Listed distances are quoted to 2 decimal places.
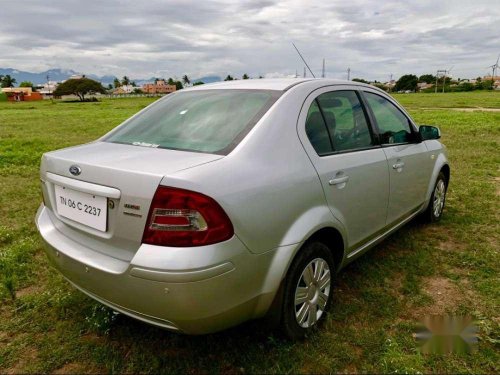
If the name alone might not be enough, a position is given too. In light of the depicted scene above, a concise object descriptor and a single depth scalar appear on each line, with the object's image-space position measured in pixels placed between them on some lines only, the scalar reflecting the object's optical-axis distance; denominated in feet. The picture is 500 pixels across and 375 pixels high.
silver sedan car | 6.23
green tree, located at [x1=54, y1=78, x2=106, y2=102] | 352.28
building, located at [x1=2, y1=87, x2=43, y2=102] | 321.93
